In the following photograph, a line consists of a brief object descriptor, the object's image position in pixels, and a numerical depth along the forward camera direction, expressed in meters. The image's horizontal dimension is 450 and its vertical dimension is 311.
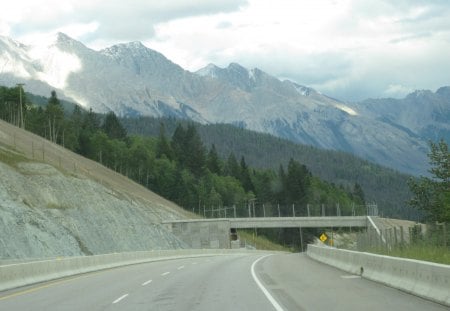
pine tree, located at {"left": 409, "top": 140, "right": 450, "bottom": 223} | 65.56
